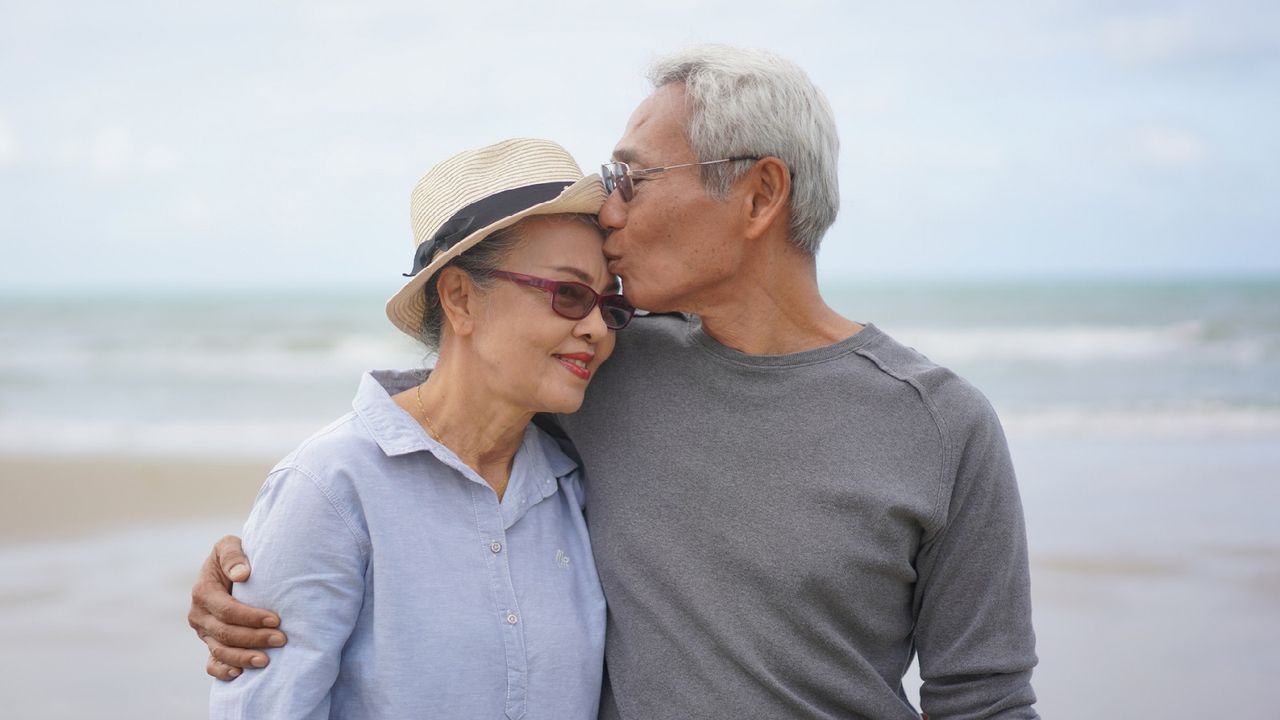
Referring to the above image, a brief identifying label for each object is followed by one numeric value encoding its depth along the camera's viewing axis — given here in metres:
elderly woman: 2.14
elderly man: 2.34
